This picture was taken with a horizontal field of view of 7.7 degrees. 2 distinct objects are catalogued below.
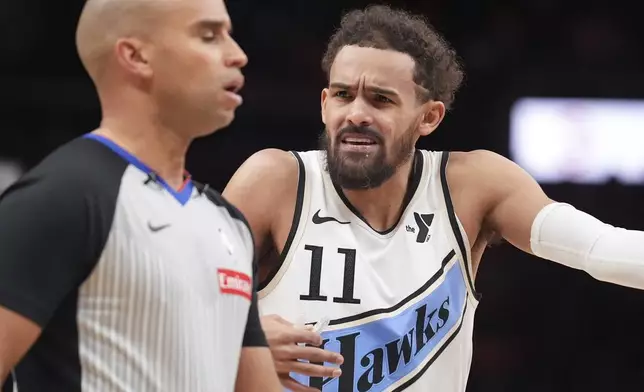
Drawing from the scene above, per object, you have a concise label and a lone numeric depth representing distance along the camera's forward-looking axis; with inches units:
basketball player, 346.5
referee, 313.3
